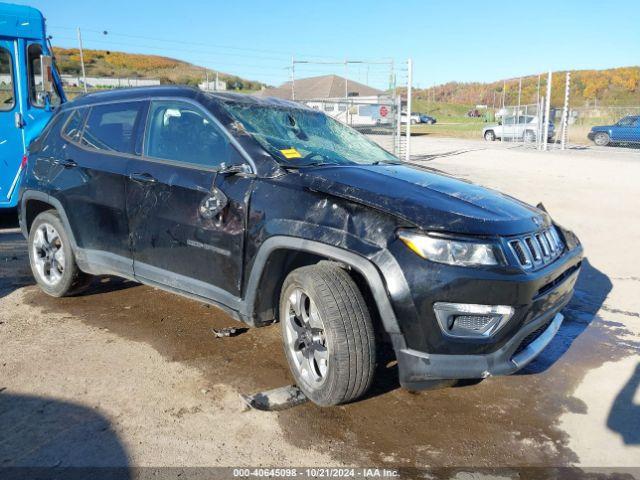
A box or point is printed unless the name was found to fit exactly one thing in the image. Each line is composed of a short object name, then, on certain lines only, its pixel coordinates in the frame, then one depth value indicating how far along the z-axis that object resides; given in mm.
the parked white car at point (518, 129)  26750
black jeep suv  2721
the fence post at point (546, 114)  20333
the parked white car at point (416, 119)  54375
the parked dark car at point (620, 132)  23625
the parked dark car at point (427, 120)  55475
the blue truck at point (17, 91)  7766
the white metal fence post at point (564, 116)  20286
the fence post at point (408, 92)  15164
